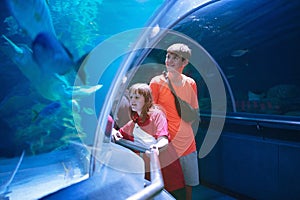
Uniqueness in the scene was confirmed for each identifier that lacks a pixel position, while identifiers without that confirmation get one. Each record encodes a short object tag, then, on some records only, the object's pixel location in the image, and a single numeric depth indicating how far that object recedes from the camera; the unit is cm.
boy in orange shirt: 176
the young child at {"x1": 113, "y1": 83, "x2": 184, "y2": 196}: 154
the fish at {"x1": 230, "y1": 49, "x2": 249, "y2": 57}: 737
